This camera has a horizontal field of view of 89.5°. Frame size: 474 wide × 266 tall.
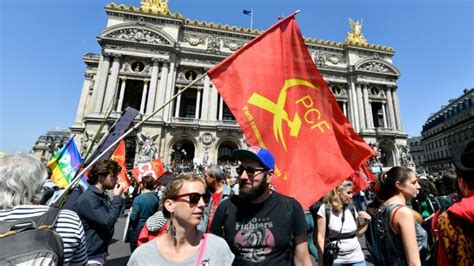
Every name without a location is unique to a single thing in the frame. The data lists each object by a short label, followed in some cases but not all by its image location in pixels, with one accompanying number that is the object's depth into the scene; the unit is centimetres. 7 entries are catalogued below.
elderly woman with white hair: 137
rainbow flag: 646
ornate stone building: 2462
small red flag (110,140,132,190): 885
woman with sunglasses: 150
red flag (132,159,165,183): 1007
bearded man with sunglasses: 189
